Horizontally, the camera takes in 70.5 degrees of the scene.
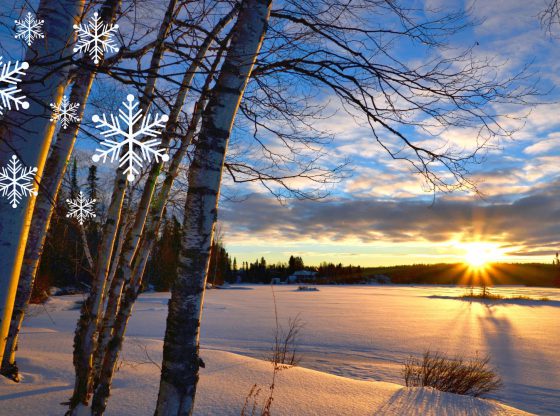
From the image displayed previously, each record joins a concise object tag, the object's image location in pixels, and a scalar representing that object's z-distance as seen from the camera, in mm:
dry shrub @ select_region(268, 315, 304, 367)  8195
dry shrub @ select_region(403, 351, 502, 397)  6141
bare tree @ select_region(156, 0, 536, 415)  2117
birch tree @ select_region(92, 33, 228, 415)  3631
